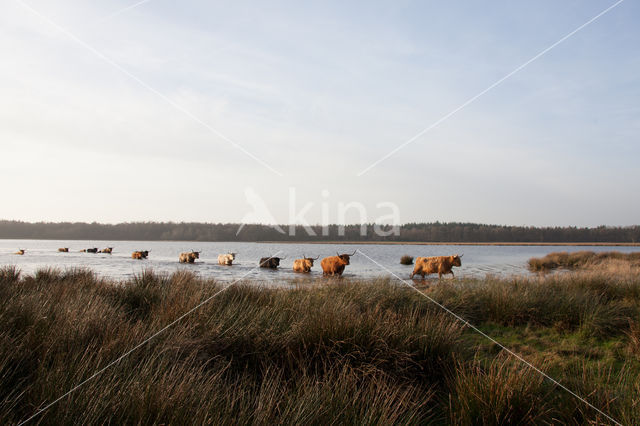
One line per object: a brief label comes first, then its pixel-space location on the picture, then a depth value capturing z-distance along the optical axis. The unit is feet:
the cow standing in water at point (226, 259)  91.82
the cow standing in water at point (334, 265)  65.10
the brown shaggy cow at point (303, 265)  77.41
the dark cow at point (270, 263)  88.89
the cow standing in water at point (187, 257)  97.22
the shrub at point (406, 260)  111.11
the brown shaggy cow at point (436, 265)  63.05
